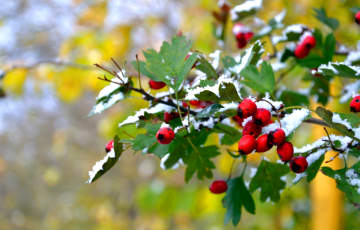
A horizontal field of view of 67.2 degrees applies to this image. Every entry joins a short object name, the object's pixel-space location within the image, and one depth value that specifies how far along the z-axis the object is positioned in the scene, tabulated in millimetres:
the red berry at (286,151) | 403
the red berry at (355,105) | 425
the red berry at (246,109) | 395
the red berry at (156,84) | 592
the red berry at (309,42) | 680
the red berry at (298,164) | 412
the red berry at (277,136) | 388
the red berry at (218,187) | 611
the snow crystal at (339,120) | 365
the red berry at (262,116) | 403
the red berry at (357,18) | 622
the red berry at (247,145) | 412
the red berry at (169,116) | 524
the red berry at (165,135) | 409
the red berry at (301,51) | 691
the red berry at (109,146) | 502
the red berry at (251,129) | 440
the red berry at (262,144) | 415
